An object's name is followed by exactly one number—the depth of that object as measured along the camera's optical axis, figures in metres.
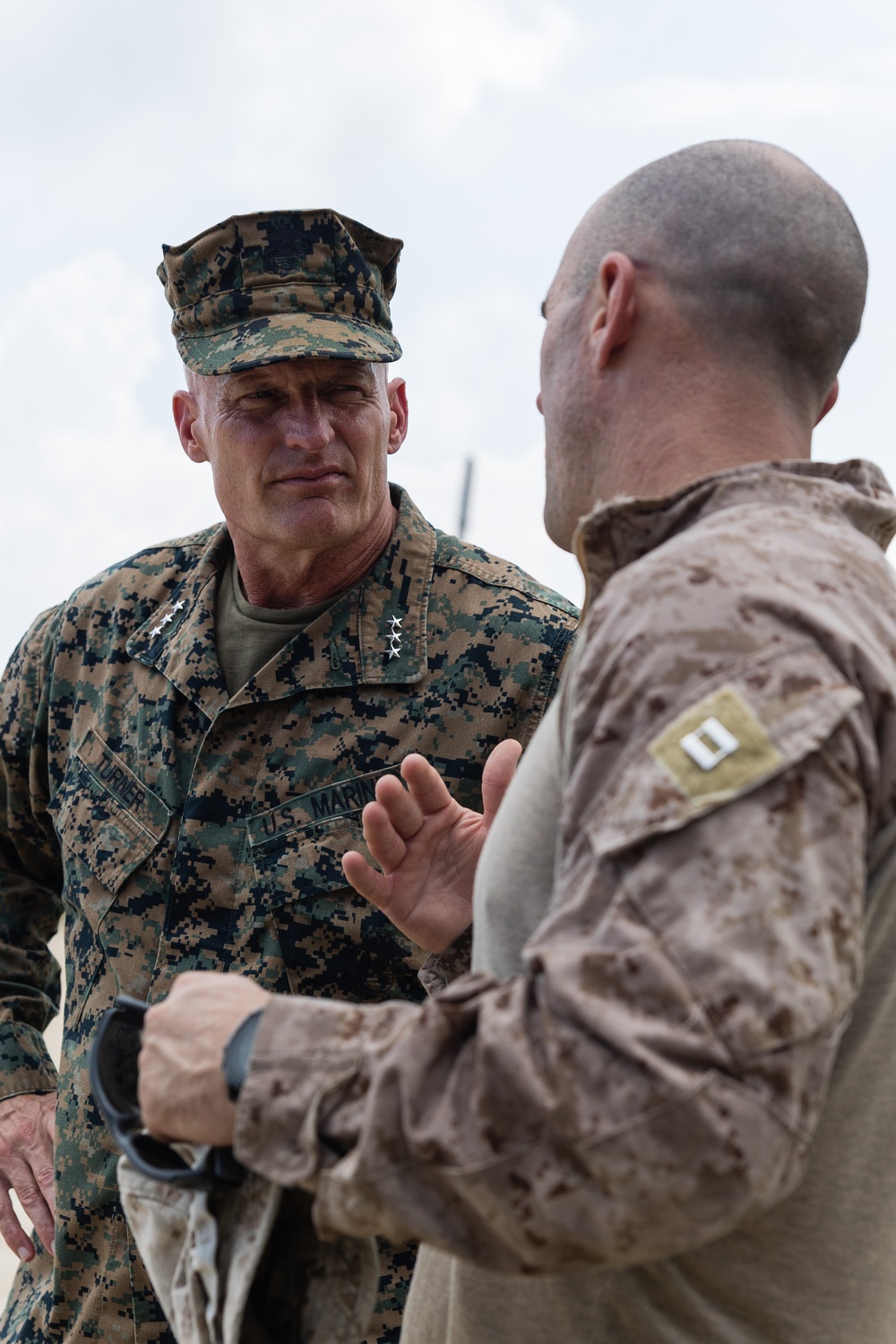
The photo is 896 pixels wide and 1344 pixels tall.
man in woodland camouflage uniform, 2.64
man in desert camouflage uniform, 1.06
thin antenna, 21.25
